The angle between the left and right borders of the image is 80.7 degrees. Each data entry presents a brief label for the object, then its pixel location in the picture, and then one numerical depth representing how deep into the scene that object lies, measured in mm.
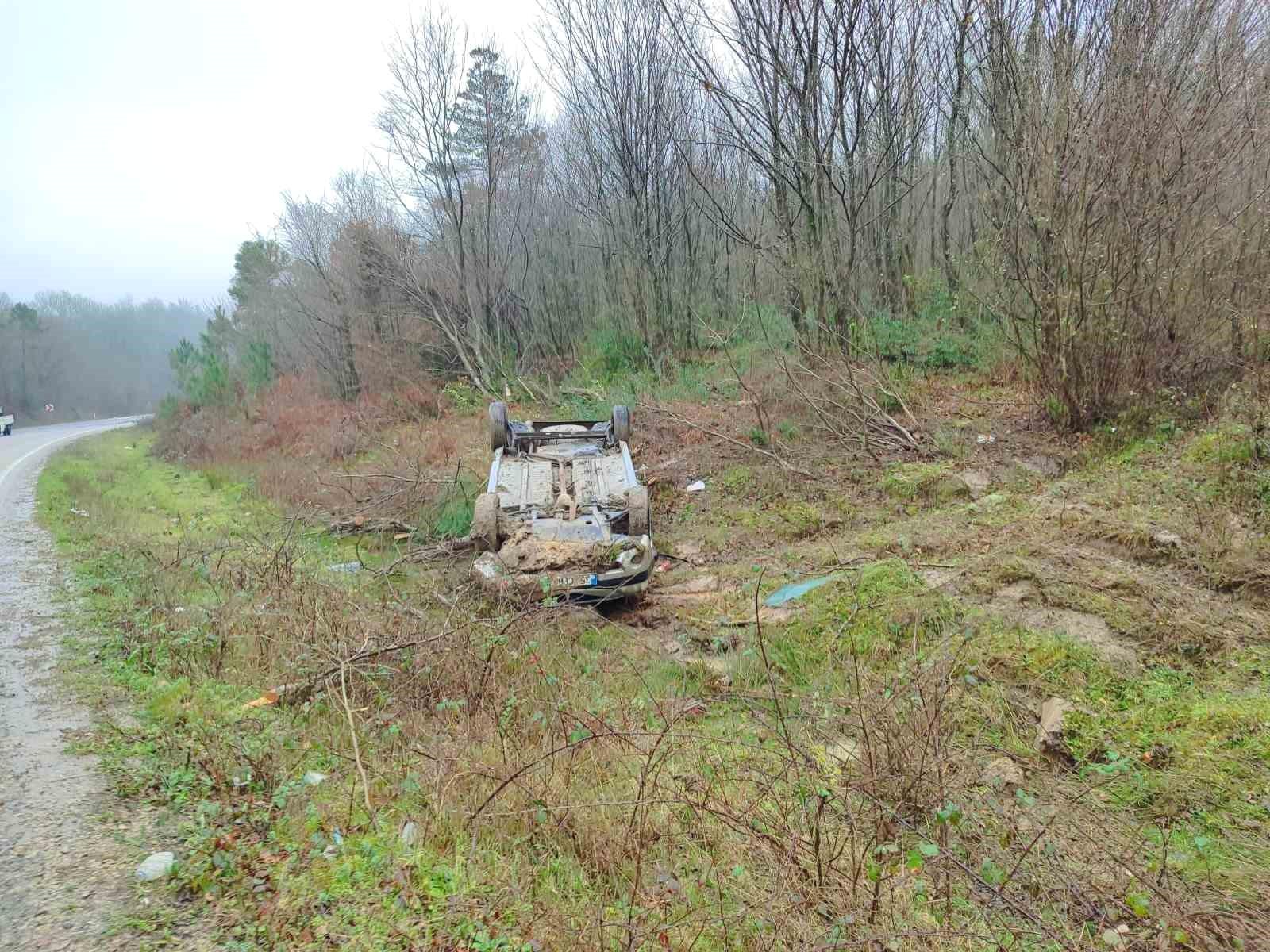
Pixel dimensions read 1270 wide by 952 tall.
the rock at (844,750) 3533
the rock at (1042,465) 8281
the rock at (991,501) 7562
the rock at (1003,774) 3758
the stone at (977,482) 8336
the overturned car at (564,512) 6996
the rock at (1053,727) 4012
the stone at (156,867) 3006
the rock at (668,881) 2625
